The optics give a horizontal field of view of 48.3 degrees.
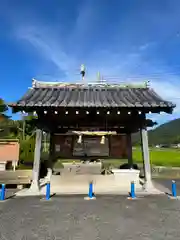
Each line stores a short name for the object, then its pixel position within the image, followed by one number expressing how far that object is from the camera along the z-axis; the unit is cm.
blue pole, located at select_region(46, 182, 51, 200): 812
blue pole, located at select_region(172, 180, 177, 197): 845
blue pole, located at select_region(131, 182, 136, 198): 828
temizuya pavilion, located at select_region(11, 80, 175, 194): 934
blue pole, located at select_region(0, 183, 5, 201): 800
